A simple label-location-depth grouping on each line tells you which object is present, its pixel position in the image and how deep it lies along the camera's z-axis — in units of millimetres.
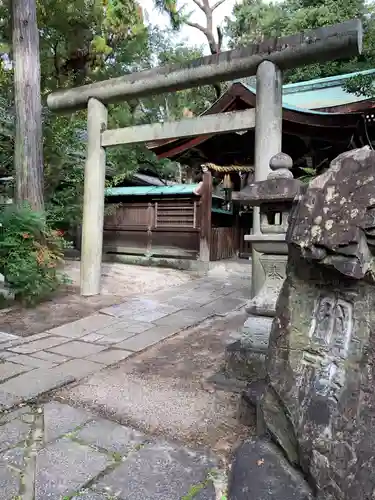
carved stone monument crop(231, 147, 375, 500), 1425
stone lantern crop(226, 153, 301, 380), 3285
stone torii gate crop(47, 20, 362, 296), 4848
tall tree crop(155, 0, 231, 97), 15726
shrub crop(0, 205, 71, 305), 5676
